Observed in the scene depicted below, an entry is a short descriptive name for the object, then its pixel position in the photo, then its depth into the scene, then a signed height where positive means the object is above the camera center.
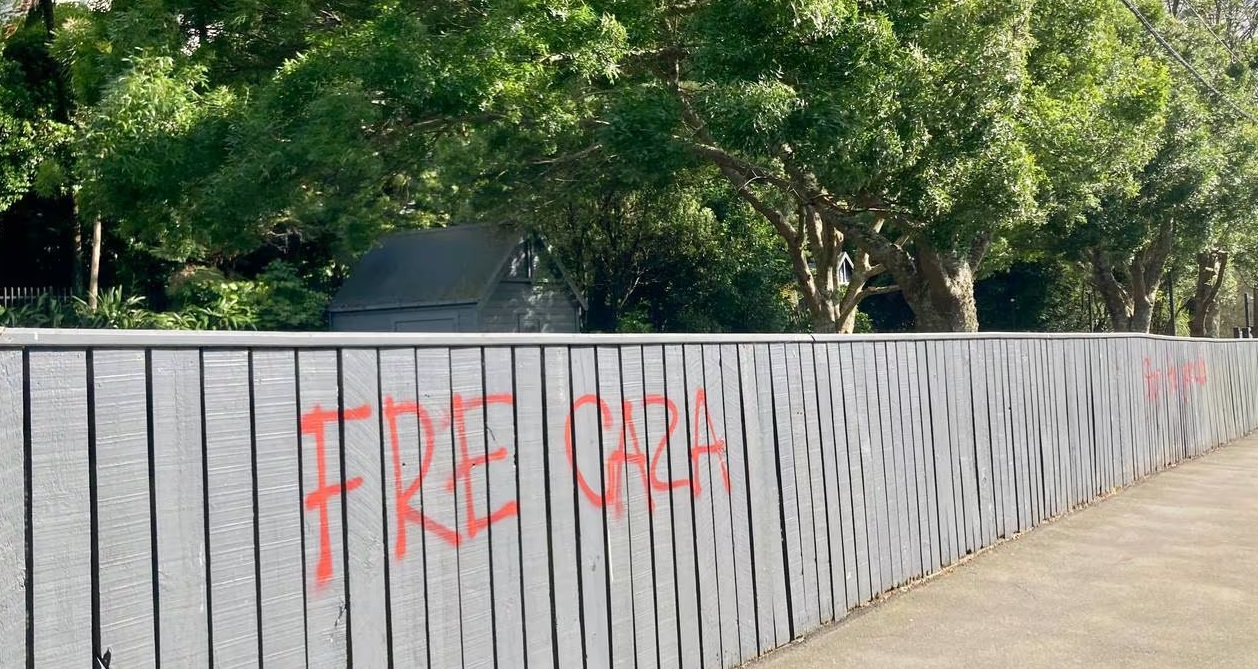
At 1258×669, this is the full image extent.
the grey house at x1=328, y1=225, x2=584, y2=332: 22.81 +1.71
